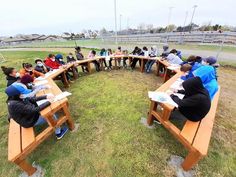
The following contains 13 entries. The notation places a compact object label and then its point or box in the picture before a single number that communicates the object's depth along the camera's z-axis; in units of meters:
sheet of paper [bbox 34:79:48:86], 4.00
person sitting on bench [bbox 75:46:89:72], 7.00
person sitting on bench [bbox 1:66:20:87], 3.42
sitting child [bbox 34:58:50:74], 5.11
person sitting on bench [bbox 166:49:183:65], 5.48
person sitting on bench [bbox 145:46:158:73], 6.64
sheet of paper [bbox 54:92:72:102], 2.94
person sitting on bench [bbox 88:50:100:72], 7.16
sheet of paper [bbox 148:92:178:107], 2.64
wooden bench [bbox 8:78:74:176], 2.14
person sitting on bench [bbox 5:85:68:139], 2.27
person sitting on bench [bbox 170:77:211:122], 2.22
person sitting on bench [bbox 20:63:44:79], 4.30
